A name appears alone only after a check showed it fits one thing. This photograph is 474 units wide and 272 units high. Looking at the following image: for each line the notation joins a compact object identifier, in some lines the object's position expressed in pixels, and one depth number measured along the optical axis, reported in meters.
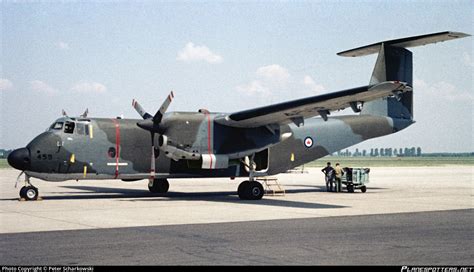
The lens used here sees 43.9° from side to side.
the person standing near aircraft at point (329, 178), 30.31
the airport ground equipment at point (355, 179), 29.70
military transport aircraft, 22.86
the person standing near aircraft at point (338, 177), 29.81
